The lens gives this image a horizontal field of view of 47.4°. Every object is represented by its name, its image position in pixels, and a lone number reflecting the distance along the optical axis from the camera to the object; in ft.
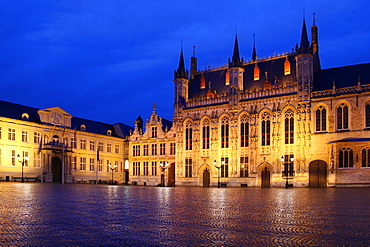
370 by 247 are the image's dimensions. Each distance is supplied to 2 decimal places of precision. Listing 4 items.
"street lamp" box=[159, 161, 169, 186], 223.20
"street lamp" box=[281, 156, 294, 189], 176.96
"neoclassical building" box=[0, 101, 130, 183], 195.00
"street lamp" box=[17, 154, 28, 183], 191.70
